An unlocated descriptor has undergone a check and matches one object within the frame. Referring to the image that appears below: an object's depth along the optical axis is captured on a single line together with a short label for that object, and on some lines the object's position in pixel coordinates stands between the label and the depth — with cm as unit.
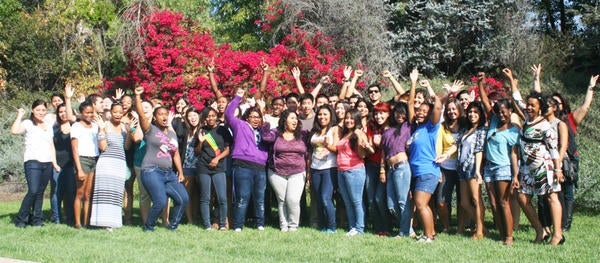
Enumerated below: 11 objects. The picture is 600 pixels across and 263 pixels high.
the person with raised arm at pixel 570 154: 817
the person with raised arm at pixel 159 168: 831
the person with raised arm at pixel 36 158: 867
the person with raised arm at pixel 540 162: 719
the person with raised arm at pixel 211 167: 875
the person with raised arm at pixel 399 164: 784
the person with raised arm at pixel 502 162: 744
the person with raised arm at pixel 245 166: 866
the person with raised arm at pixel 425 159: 757
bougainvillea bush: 1593
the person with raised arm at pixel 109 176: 855
